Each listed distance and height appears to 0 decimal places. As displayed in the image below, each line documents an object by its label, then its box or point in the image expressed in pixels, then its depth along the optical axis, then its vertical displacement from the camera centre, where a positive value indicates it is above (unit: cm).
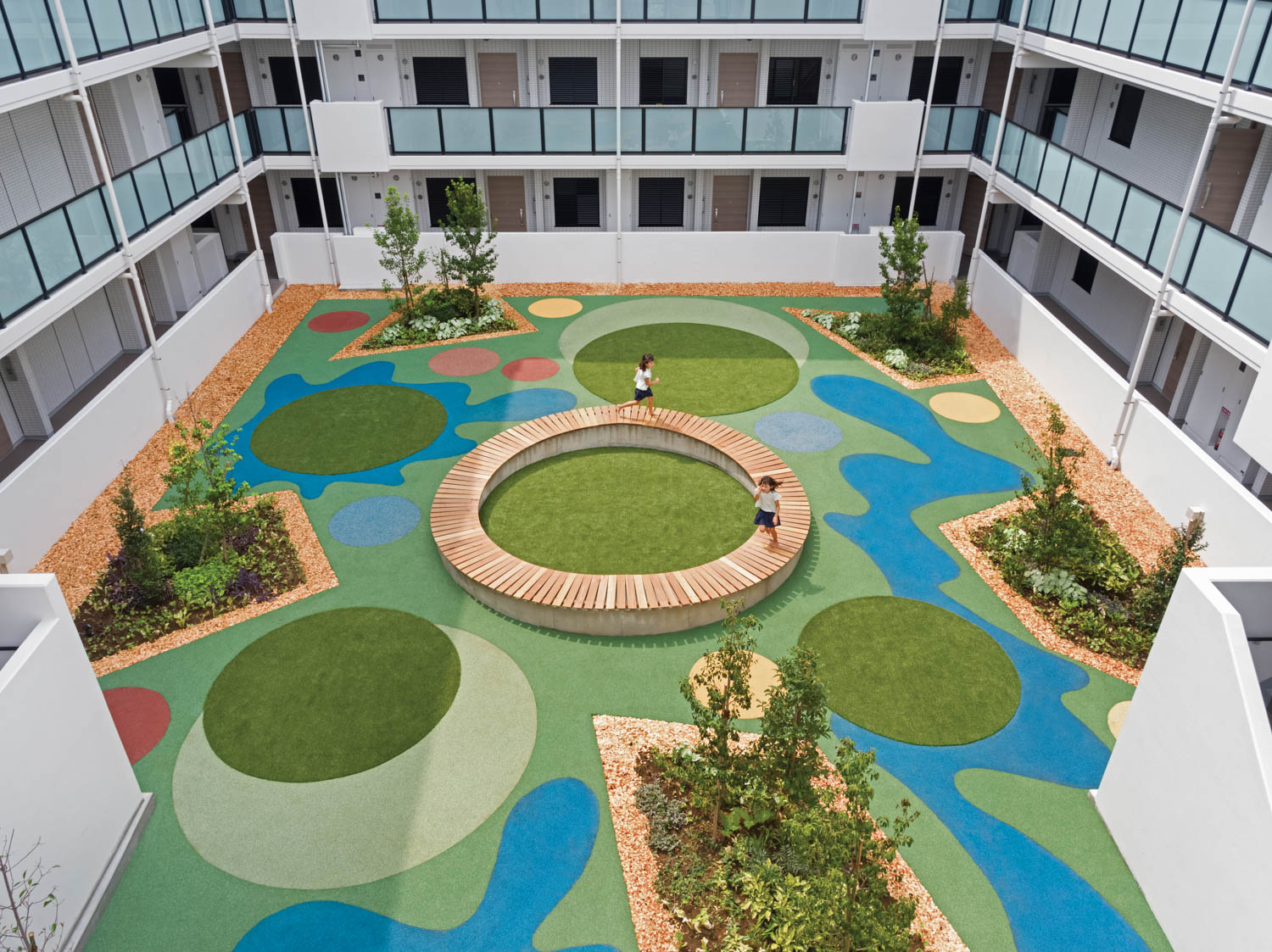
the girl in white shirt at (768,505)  1241 -680
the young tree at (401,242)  1967 -563
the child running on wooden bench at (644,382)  1550 -660
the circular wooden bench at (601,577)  1158 -739
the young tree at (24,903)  696 -683
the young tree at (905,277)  1912 -612
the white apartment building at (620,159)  1390 -373
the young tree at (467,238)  2005 -570
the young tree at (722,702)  852 -639
